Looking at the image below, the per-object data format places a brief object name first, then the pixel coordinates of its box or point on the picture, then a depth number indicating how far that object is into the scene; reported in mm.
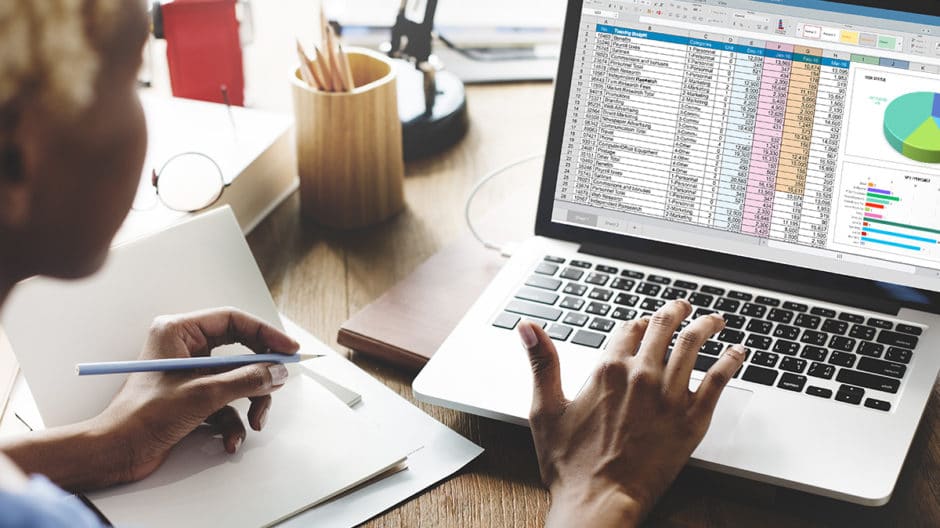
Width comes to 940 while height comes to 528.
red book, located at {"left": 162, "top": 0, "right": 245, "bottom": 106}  1184
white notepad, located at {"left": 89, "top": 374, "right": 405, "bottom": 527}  727
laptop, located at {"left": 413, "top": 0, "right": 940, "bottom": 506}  827
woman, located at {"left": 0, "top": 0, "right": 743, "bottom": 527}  464
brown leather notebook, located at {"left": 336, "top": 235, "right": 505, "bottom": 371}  914
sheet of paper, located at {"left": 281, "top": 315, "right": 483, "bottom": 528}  747
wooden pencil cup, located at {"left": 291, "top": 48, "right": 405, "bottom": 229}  1063
